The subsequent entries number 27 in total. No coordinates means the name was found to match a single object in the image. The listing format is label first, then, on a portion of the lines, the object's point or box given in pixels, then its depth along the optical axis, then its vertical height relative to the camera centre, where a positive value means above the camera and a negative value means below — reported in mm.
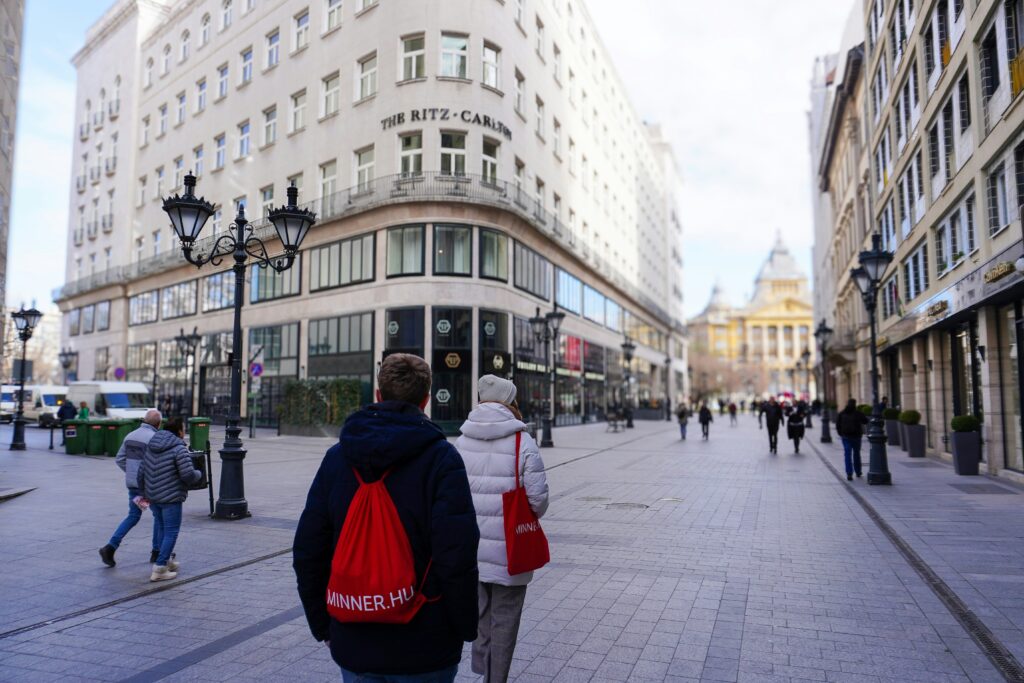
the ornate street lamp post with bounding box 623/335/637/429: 42344 +2199
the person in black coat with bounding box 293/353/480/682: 2527 -517
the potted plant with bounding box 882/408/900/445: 25062 -1241
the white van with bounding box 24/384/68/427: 39625 -325
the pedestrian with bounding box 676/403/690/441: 31348 -1183
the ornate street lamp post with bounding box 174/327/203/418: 38900 +2852
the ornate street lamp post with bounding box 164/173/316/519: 10336 +2379
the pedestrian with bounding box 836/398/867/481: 15531 -927
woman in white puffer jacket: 4098 -653
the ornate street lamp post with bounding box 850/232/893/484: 14766 +1883
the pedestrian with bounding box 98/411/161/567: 7379 -751
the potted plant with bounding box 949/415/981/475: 16125 -1247
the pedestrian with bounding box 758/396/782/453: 24016 -1015
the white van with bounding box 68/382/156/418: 36188 -119
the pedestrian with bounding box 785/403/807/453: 23781 -1211
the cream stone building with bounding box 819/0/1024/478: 14711 +4951
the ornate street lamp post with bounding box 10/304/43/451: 22625 +2121
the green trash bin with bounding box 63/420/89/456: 20903 -1292
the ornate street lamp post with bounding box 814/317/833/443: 29678 +674
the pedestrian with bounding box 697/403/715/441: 31078 -1221
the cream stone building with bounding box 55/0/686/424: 31969 +11530
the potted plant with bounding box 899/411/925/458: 21516 -1327
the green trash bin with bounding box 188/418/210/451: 20141 -1097
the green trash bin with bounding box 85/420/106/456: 20641 -1248
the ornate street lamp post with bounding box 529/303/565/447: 25906 +2407
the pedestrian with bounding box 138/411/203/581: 7008 -894
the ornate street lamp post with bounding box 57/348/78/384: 55688 +2892
